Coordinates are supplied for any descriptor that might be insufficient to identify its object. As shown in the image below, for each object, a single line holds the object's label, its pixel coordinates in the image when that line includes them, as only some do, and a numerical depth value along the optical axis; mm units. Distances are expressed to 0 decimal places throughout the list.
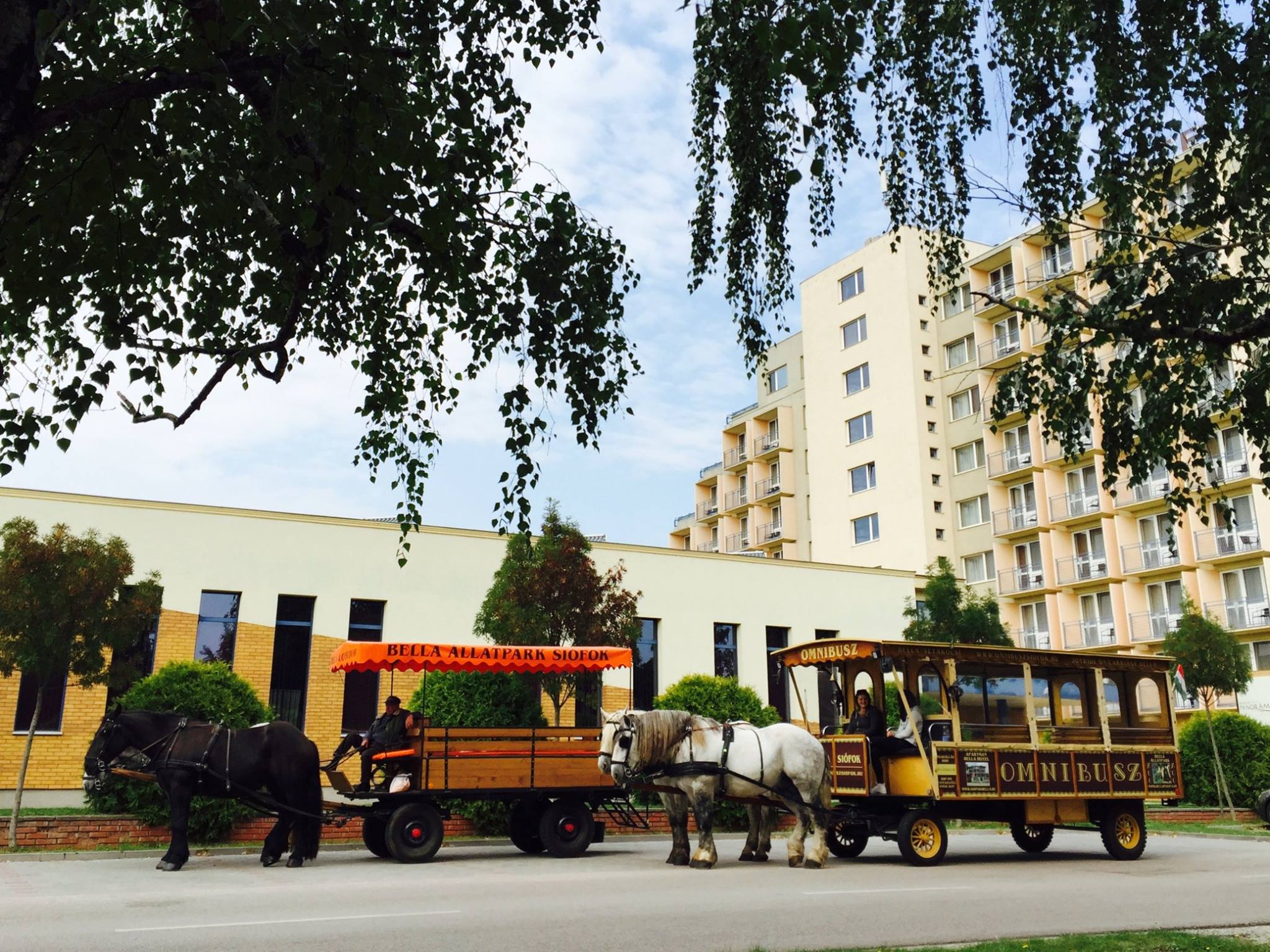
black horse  14758
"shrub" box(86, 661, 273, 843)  17562
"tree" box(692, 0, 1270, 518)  7555
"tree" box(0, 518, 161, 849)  17500
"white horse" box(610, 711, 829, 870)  14609
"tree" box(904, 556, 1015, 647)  30547
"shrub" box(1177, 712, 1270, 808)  28703
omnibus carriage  15086
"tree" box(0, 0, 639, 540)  5457
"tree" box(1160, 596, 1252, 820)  29375
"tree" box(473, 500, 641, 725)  21766
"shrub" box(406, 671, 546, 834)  19516
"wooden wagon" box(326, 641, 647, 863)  15523
